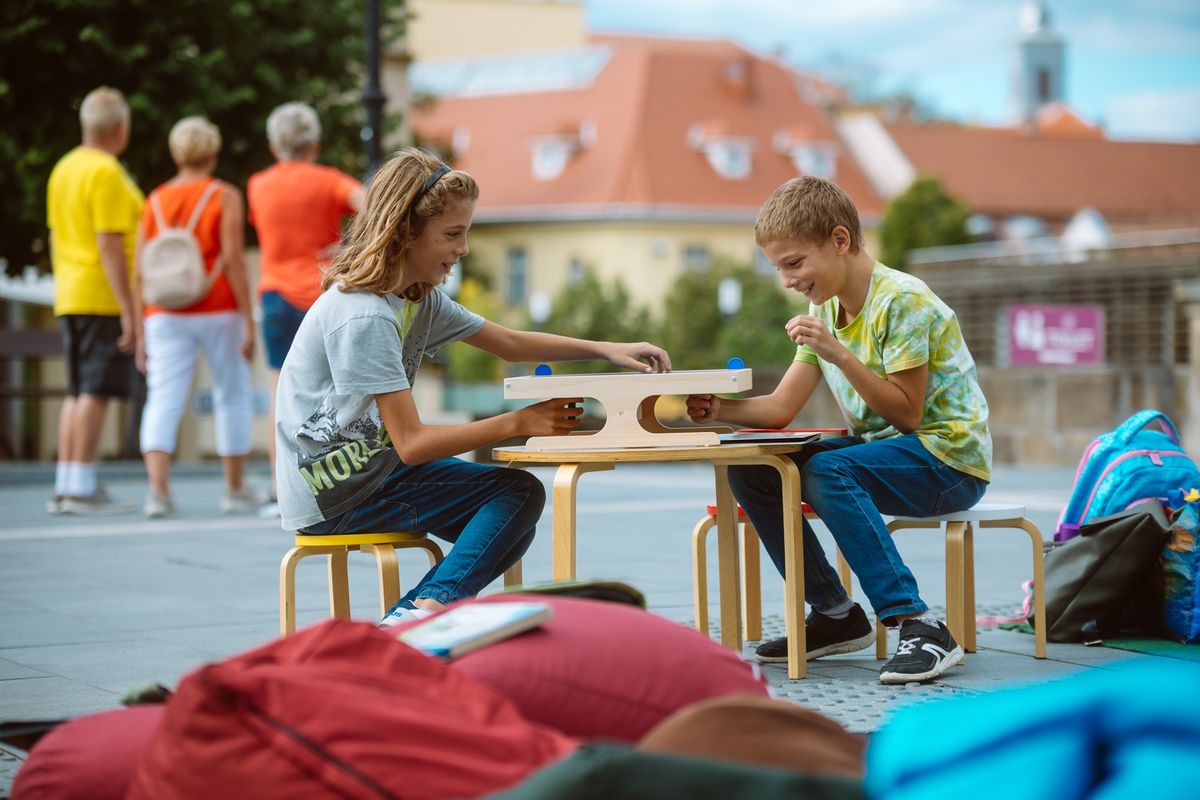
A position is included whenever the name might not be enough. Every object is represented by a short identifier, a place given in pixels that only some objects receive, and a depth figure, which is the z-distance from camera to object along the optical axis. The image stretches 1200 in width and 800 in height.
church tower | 130.88
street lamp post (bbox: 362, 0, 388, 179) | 12.60
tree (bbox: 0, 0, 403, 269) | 16.33
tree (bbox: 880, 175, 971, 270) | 53.25
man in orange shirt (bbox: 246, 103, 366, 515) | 8.61
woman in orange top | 9.00
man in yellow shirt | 9.06
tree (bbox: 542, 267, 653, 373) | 50.03
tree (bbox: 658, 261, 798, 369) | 46.62
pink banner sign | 16.89
